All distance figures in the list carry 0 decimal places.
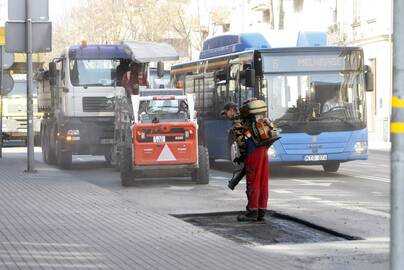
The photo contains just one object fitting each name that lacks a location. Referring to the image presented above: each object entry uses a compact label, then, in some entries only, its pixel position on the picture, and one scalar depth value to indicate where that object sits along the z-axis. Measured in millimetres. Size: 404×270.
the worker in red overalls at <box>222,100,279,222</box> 13180
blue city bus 21672
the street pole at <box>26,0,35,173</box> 22562
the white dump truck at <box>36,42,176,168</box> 25297
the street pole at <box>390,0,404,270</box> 5996
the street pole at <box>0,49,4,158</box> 30080
